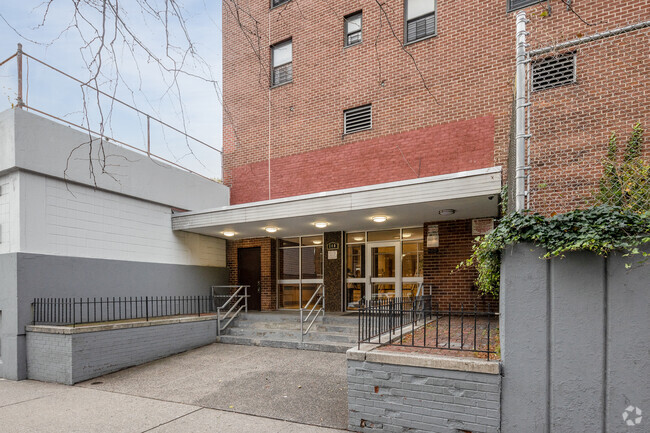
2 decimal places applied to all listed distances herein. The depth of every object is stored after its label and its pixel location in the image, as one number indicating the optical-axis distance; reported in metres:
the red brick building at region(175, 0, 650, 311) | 7.96
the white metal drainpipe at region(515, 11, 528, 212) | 4.01
